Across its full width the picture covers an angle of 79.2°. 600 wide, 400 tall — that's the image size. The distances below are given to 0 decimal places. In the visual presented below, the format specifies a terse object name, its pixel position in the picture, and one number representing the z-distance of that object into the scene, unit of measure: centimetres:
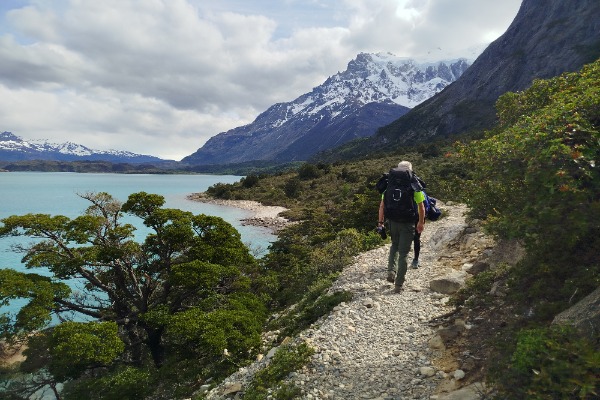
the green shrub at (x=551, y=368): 344
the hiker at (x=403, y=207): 870
